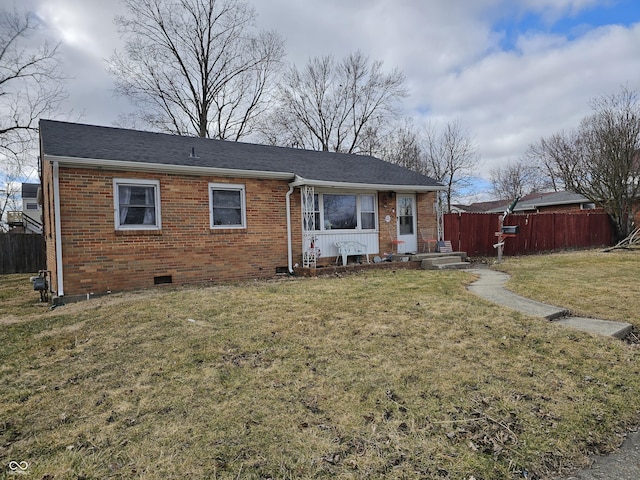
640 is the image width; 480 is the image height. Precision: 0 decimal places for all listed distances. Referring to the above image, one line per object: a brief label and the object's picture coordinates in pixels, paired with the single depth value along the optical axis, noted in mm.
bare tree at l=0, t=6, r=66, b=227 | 16422
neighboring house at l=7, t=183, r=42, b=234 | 34062
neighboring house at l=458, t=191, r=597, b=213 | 25172
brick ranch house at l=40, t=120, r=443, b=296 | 7941
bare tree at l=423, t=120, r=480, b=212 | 31719
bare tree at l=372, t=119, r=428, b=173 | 28484
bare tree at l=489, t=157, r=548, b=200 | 42344
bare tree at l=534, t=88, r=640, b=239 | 17906
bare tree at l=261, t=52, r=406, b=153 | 26234
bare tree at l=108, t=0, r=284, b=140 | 21609
